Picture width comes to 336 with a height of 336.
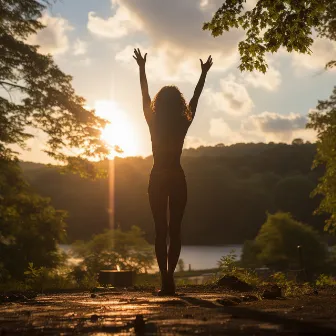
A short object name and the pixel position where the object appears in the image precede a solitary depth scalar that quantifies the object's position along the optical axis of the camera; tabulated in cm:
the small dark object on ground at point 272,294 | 507
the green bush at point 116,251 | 3192
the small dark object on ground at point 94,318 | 331
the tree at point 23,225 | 1803
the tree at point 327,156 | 1806
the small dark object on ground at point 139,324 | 286
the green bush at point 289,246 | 4388
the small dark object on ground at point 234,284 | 671
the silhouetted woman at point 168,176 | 566
